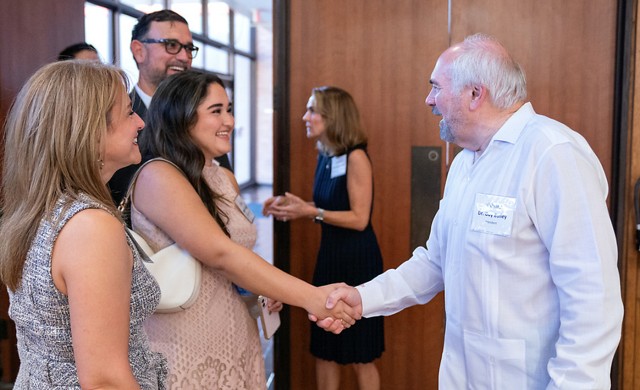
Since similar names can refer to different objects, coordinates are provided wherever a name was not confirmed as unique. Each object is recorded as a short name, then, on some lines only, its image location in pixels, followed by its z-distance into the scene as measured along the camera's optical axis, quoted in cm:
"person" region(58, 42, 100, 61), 323
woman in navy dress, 316
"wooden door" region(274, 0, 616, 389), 321
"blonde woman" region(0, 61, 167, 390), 131
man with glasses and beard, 297
